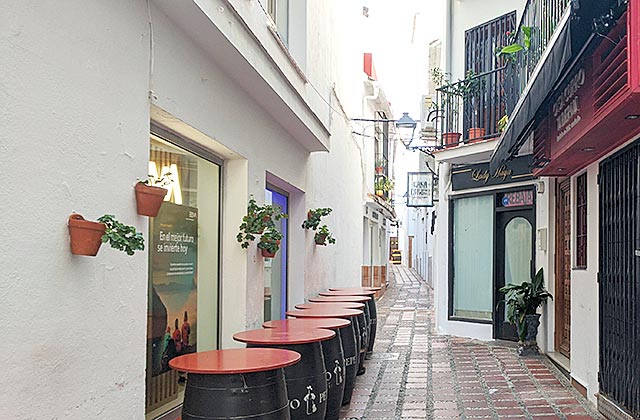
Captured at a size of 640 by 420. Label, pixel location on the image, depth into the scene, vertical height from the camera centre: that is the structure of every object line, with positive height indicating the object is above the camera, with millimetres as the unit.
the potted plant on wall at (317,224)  9914 +220
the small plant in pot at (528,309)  10523 -1051
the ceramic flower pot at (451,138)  12555 +1860
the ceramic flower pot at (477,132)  12021 +1878
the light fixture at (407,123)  14641 +2487
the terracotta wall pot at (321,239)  10386 +7
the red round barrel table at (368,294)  10008 -847
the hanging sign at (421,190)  17953 +1307
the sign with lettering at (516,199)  11688 +725
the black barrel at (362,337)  8375 -1219
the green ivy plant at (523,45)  8125 +2381
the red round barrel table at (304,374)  5105 -1008
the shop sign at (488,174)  11570 +1178
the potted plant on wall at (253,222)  6328 +157
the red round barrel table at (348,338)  6992 -1017
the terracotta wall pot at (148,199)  3863 +225
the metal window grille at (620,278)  5973 -351
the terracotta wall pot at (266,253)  7081 -143
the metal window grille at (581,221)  8148 +235
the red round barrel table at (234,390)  3918 -873
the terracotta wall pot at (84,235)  3109 +16
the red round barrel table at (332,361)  6051 -1071
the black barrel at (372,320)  9927 -1166
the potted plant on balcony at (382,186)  23062 +1849
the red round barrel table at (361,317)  8422 -970
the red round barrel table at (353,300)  9367 -839
